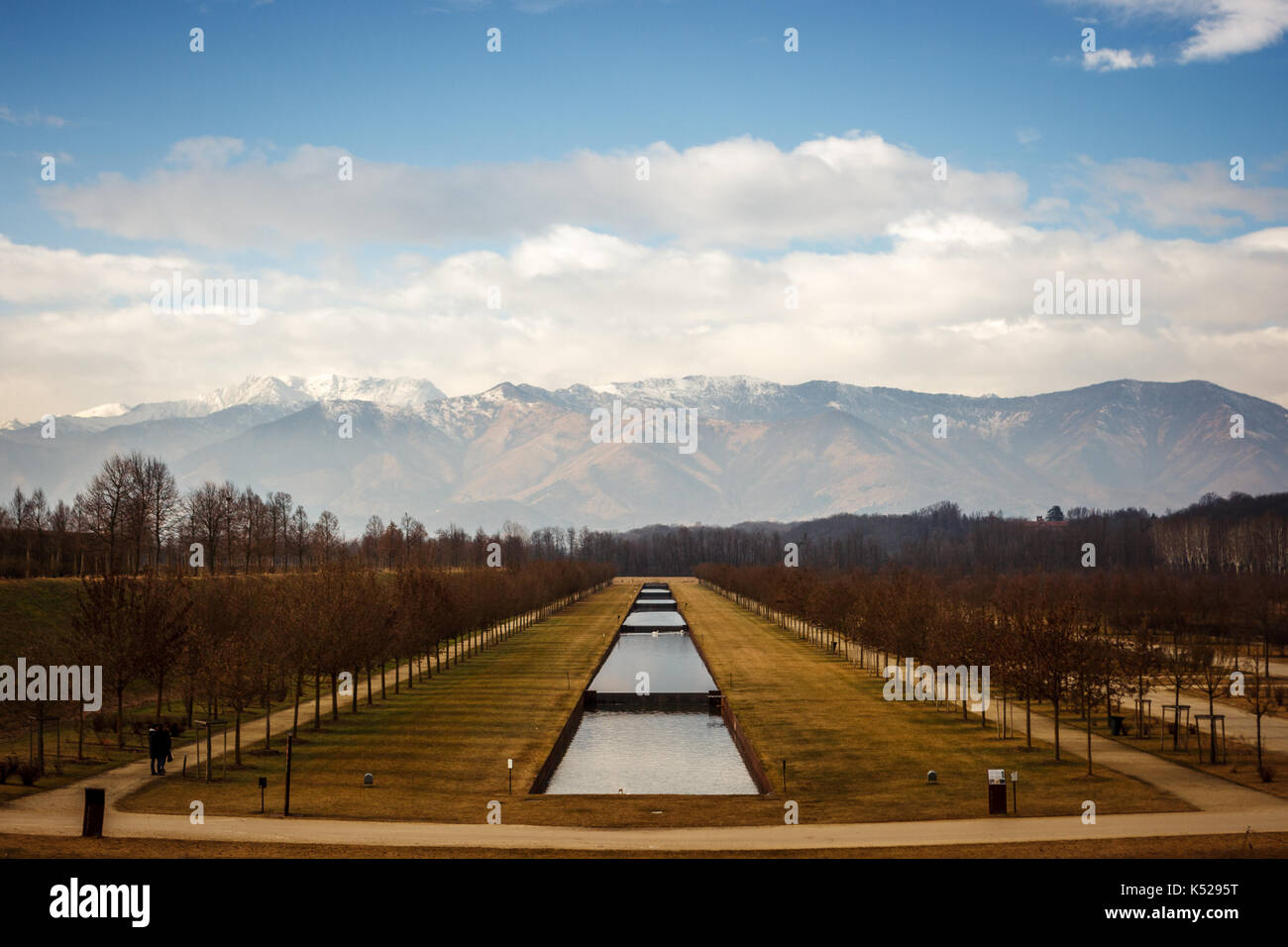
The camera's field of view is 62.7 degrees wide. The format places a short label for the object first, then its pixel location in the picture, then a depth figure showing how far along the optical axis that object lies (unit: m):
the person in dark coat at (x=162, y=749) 37.66
